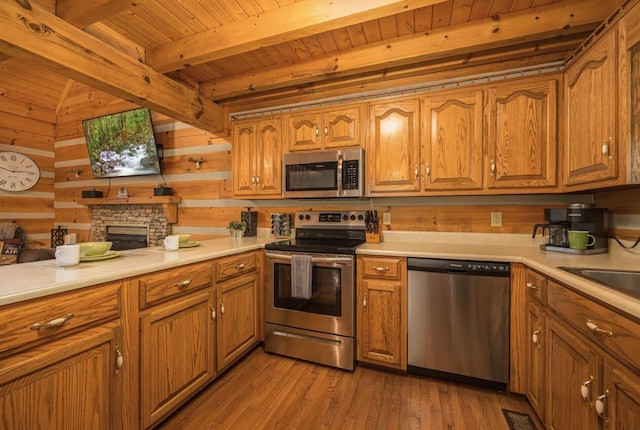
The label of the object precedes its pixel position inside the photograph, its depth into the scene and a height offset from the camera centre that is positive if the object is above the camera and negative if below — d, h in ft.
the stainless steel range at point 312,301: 6.91 -2.34
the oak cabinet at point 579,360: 2.93 -1.97
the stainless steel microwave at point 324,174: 7.76 +1.17
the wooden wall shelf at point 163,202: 11.15 +0.47
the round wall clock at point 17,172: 12.77 +2.00
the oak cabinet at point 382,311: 6.59 -2.39
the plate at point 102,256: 4.90 -0.80
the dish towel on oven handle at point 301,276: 7.02 -1.63
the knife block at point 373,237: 8.02 -0.69
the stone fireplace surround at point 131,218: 11.71 -0.23
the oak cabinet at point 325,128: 7.92 +2.56
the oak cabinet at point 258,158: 8.86 +1.85
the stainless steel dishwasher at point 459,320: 5.90 -2.39
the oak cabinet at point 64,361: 3.14 -1.92
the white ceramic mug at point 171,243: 6.42 -0.70
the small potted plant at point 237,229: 9.23 -0.53
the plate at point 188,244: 6.94 -0.80
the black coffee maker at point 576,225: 5.83 -0.26
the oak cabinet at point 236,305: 6.47 -2.37
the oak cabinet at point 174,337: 4.72 -2.39
